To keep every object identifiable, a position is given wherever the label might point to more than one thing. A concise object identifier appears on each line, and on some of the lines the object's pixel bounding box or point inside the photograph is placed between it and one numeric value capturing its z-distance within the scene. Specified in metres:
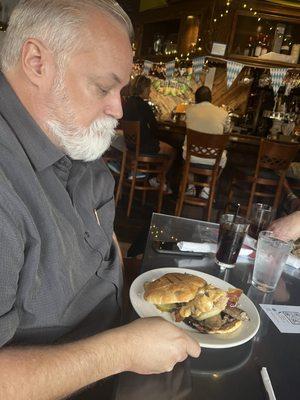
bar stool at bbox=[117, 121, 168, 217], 4.19
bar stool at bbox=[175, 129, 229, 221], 3.81
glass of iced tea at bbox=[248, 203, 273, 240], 1.52
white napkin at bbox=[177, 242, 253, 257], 1.31
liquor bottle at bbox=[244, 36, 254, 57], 5.64
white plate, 0.82
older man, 0.73
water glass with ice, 1.15
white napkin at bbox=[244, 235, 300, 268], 1.34
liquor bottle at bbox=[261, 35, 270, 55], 5.62
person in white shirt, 4.75
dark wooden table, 0.69
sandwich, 0.87
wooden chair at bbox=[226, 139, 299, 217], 3.78
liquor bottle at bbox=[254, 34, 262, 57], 5.57
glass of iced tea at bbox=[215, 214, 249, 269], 1.25
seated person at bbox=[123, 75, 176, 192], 4.48
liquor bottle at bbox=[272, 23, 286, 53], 5.50
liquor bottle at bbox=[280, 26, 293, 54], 5.58
